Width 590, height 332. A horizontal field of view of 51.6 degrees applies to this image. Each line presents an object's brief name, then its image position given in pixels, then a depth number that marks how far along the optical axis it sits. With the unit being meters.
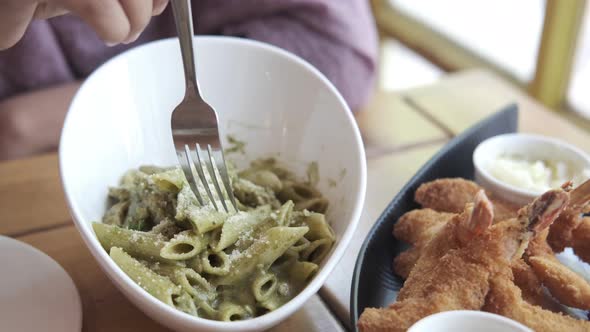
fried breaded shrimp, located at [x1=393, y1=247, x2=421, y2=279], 0.92
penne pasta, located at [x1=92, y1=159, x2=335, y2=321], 0.80
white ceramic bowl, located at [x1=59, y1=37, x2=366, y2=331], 0.93
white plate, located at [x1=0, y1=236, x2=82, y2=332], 0.80
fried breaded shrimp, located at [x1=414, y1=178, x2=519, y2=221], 1.01
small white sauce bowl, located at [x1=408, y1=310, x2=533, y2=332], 0.67
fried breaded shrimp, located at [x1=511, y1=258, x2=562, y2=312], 0.83
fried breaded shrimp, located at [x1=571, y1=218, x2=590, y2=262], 0.91
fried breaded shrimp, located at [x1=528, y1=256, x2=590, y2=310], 0.80
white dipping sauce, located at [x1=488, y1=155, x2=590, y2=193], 1.06
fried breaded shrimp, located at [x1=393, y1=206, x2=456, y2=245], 0.93
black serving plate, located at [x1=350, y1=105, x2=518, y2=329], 0.86
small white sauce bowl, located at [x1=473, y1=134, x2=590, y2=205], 1.06
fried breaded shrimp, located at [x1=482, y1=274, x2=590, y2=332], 0.74
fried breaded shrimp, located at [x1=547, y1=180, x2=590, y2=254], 0.90
